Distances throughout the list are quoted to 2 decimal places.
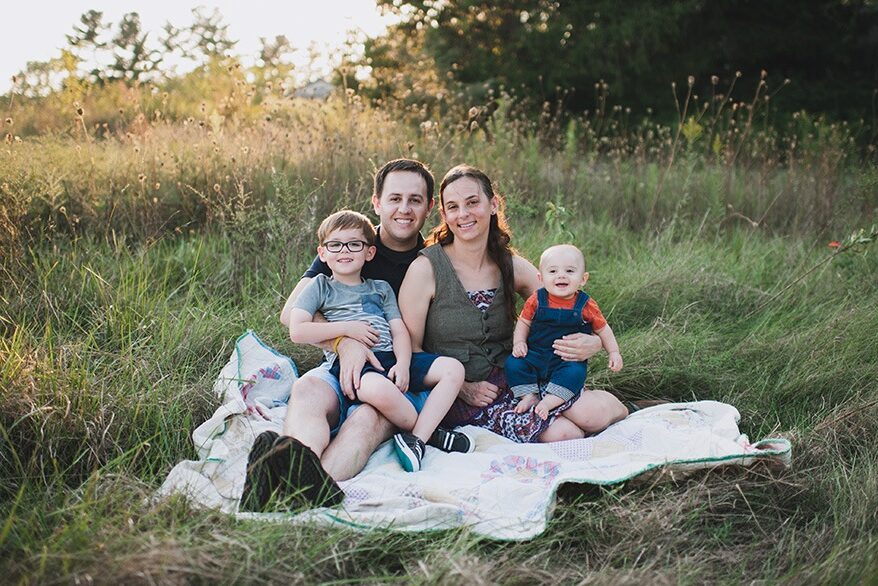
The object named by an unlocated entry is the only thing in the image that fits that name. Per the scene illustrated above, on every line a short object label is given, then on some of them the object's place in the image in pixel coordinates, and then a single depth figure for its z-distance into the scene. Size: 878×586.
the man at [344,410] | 2.56
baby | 3.31
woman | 3.38
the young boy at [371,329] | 3.14
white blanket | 2.58
